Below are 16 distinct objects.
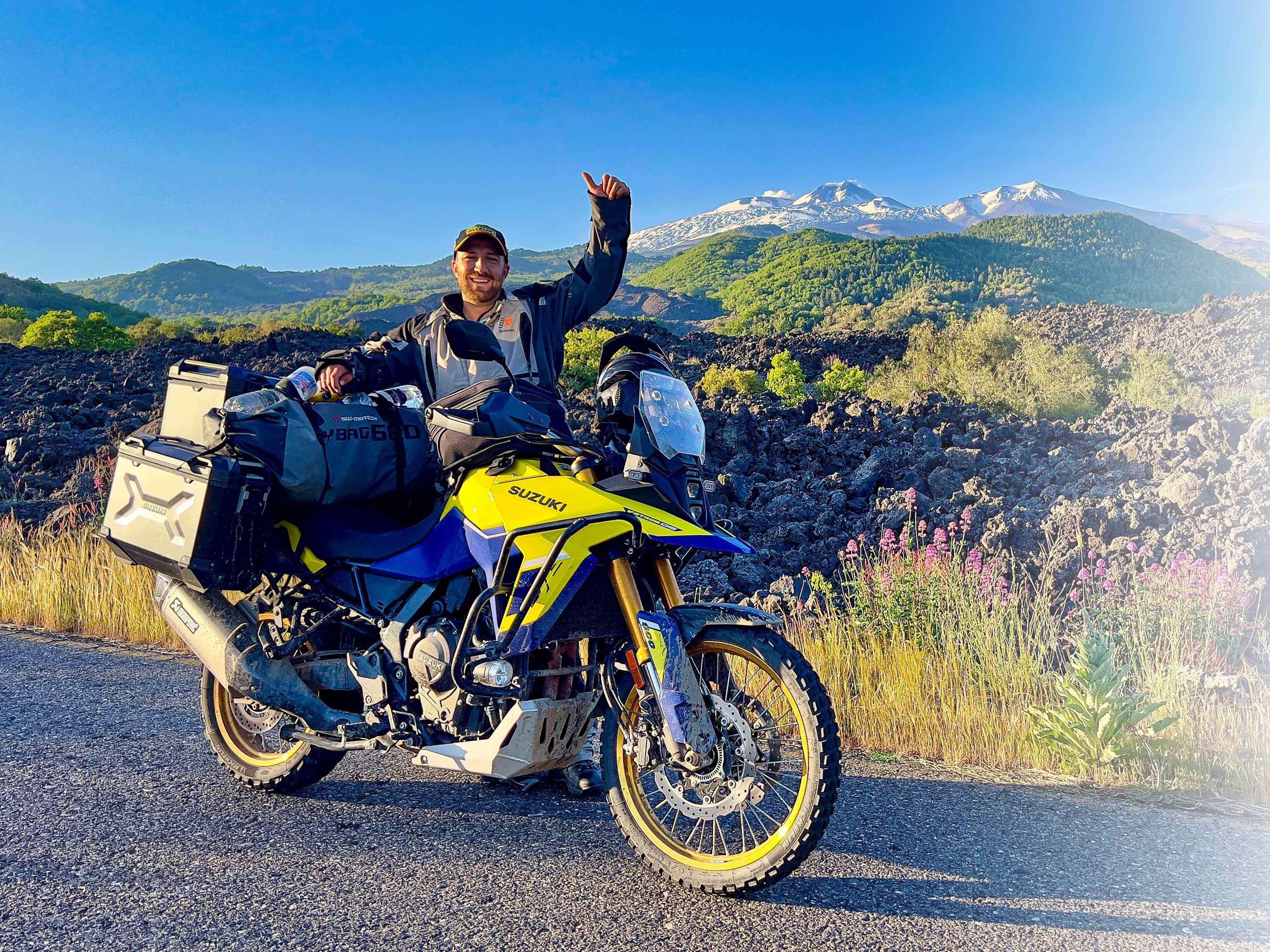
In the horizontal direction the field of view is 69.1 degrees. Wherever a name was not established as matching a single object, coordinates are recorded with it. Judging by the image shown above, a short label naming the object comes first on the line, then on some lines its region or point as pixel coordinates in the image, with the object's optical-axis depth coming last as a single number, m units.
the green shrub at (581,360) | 18.09
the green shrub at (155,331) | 38.00
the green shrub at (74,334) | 34.31
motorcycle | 2.74
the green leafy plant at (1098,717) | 3.83
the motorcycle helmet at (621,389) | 3.02
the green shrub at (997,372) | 14.20
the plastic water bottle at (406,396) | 3.30
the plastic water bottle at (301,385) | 3.31
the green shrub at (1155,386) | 15.31
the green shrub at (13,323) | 37.38
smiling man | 3.80
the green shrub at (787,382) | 16.36
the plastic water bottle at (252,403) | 3.01
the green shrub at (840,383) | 16.70
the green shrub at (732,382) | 16.91
